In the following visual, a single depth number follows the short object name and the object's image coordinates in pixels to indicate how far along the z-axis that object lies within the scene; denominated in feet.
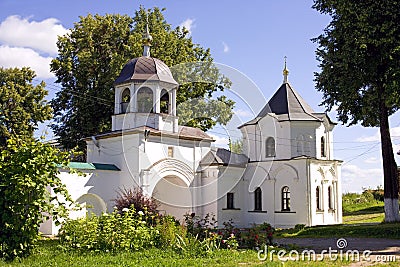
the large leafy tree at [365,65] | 58.08
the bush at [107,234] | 40.47
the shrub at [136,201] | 65.57
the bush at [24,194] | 32.71
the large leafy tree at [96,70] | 96.78
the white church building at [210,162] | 74.08
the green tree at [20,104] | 100.03
